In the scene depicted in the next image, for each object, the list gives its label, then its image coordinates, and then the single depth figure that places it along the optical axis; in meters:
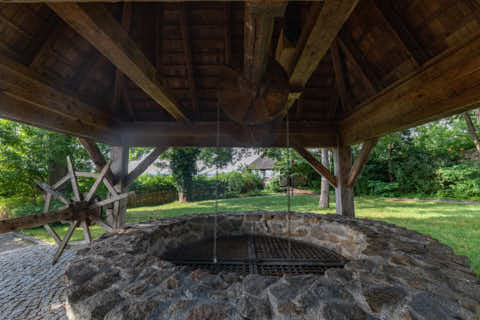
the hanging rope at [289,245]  2.60
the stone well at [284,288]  1.12
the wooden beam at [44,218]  2.28
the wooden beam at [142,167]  3.89
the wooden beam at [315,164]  3.97
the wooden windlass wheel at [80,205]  3.19
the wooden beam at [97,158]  3.62
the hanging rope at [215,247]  2.44
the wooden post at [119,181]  3.84
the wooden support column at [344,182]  3.91
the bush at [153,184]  9.91
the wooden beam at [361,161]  3.40
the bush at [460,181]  8.52
